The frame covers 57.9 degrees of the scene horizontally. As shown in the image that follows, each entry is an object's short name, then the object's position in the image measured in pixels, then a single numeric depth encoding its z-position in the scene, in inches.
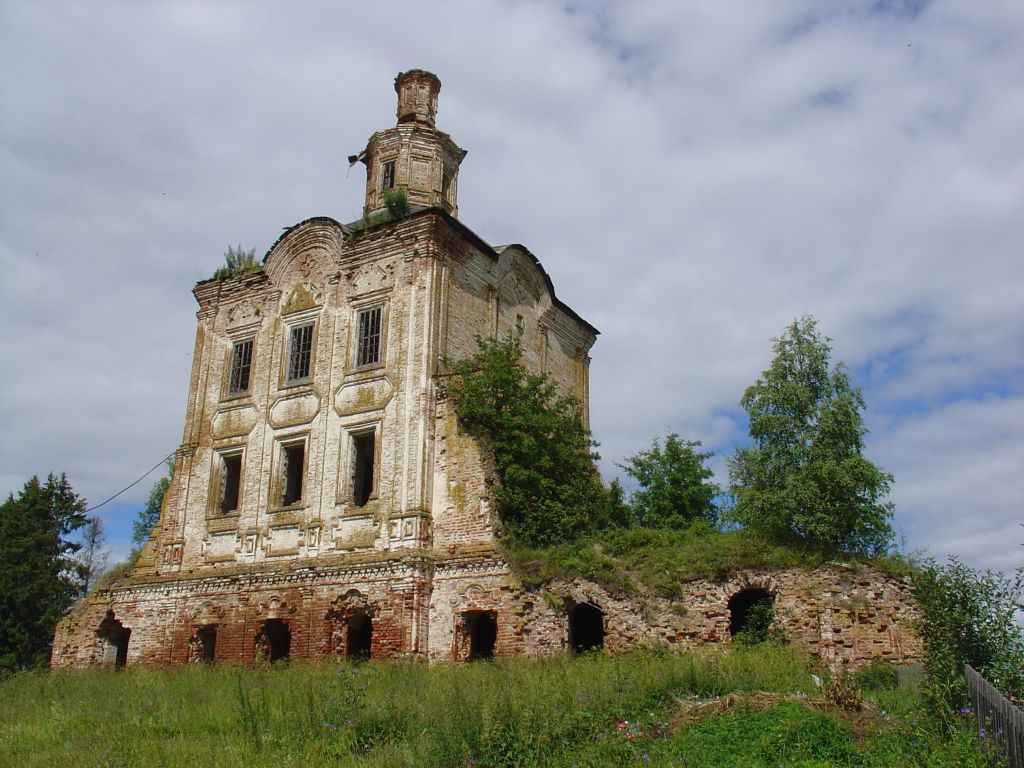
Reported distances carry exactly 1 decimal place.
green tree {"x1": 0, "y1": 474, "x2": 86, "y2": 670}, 1168.2
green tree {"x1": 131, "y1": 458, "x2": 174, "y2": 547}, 1298.0
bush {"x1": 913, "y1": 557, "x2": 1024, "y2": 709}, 399.2
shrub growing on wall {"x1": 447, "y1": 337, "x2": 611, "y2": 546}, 703.1
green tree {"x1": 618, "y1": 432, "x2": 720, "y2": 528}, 845.8
